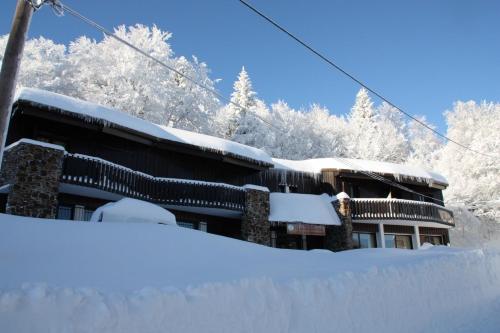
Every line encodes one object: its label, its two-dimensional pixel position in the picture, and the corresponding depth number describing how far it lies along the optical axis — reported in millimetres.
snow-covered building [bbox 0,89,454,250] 14828
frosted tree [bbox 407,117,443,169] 53619
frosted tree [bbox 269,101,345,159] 43812
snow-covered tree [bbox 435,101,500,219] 34562
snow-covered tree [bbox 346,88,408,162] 49375
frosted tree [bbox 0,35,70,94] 28547
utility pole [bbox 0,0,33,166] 6242
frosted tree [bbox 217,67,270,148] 39188
